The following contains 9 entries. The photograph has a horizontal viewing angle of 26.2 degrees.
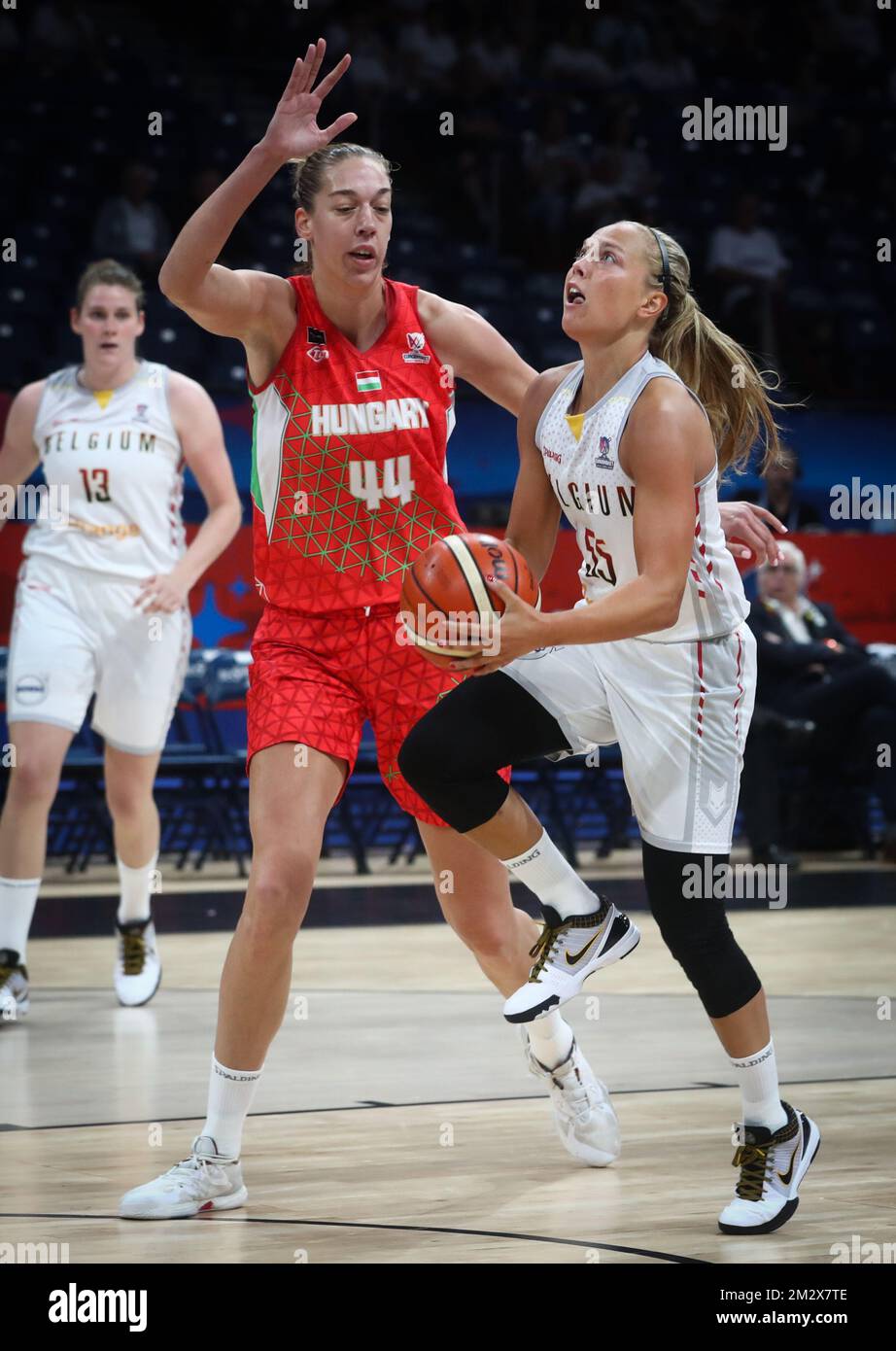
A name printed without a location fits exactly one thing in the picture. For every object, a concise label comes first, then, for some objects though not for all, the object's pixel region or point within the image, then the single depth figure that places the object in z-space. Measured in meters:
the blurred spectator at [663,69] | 16.48
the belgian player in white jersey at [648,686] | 3.58
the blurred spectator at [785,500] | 11.13
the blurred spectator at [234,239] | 12.73
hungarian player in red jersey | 3.90
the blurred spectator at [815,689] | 10.62
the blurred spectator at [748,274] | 14.24
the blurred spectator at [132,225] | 12.34
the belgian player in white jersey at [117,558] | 6.37
